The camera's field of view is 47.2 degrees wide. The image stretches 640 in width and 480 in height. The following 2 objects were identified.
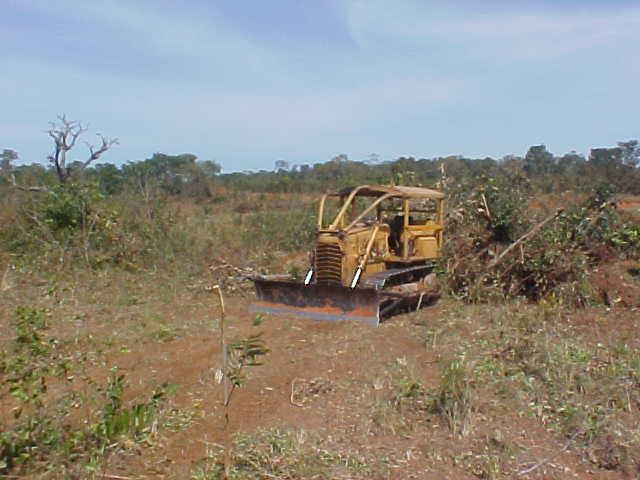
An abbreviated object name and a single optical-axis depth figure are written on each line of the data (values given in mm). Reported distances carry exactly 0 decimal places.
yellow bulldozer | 9320
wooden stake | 4305
